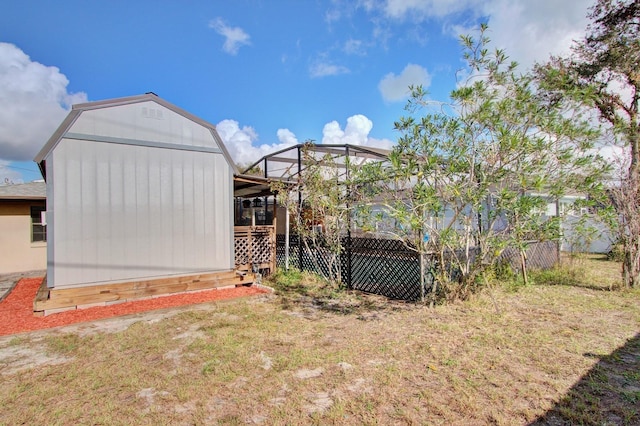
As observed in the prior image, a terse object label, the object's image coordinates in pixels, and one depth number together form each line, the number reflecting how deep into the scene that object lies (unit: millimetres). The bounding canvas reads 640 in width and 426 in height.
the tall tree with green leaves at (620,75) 6023
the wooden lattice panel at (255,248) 7988
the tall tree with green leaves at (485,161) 4203
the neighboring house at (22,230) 9641
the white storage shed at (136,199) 5672
